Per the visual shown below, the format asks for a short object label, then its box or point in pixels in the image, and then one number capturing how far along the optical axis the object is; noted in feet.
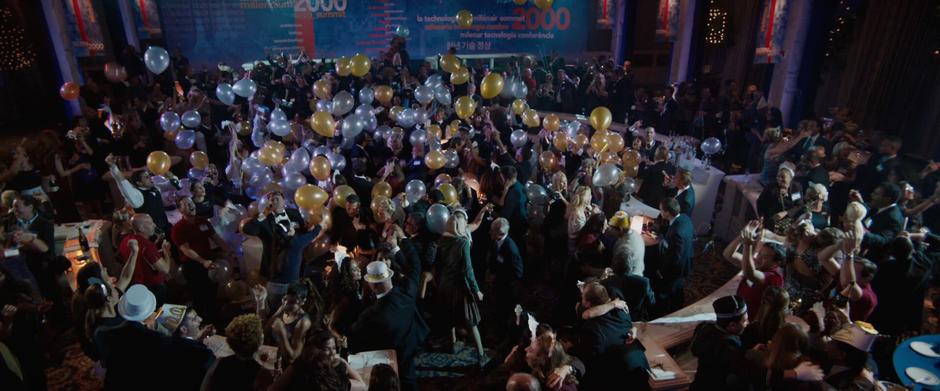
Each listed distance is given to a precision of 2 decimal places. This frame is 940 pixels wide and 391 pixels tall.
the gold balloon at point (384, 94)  25.50
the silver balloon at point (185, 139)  22.22
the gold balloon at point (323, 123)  20.20
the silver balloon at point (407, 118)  23.04
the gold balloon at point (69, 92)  26.58
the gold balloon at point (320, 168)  17.92
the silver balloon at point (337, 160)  19.97
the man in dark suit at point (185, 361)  8.75
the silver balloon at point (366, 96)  25.90
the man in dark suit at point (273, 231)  13.21
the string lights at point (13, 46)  38.96
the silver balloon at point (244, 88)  24.02
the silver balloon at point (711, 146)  21.39
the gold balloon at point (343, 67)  26.03
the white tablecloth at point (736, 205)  20.16
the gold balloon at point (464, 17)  37.70
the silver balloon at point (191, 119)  23.08
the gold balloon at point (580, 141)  21.42
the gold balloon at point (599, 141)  20.33
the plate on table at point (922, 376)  8.50
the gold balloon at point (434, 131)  20.62
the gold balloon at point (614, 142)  20.22
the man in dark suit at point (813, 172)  16.99
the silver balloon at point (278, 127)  21.31
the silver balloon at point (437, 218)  13.58
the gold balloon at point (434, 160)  19.19
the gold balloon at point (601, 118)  20.94
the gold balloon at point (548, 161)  19.13
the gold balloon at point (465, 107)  22.67
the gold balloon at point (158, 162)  17.98
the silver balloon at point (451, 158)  19.97
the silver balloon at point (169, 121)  22.50
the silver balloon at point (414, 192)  16.53
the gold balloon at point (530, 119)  24.81
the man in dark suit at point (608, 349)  9.12
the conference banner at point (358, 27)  46.21
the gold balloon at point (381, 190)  16.29
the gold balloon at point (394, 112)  23.29
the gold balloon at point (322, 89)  24.63
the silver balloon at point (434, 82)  24.38
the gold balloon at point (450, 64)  27.38
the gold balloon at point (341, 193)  15.11
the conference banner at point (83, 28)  36.24
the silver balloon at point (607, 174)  16.94
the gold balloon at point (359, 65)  25.81
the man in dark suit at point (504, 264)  13.64
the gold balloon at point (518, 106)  25.21
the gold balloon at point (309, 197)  15.26
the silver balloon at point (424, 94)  24.04
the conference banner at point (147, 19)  42.93
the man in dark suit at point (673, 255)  13.19
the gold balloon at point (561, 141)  21.47
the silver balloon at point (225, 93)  24.64
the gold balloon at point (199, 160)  18.89
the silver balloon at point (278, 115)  21.44
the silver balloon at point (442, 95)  23.86
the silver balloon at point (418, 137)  20.49
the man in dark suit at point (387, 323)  10.44
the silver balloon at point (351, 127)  21.01
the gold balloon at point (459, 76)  26.84
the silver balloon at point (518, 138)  22.95
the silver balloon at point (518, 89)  25.79
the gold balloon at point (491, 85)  23.06
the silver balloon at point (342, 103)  22.45
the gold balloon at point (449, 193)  15.47
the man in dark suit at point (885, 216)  13.42
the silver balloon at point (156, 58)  23.27
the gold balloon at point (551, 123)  22.92
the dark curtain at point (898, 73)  27.76
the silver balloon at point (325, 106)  22.94
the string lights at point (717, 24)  43.60
